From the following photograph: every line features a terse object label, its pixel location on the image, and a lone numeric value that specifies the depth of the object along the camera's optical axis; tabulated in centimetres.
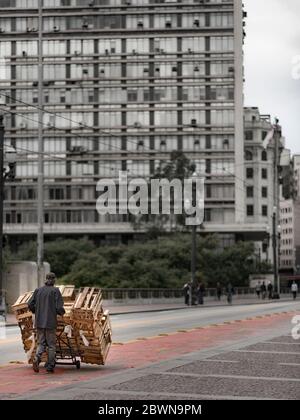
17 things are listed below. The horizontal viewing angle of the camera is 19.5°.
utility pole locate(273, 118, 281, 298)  7244
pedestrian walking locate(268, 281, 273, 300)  7725
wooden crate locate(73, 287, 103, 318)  1427
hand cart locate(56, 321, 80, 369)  1433
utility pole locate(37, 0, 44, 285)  3878
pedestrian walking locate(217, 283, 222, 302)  7148
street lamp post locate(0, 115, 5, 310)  3186
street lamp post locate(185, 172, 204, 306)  5639
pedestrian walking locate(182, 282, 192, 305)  5723
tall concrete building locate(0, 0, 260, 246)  11738
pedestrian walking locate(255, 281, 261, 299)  8028
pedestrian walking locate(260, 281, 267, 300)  7875
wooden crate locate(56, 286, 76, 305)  1511
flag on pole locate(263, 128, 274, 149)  13456
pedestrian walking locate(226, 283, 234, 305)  6431
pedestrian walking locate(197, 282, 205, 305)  5872
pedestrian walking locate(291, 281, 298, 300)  7284
